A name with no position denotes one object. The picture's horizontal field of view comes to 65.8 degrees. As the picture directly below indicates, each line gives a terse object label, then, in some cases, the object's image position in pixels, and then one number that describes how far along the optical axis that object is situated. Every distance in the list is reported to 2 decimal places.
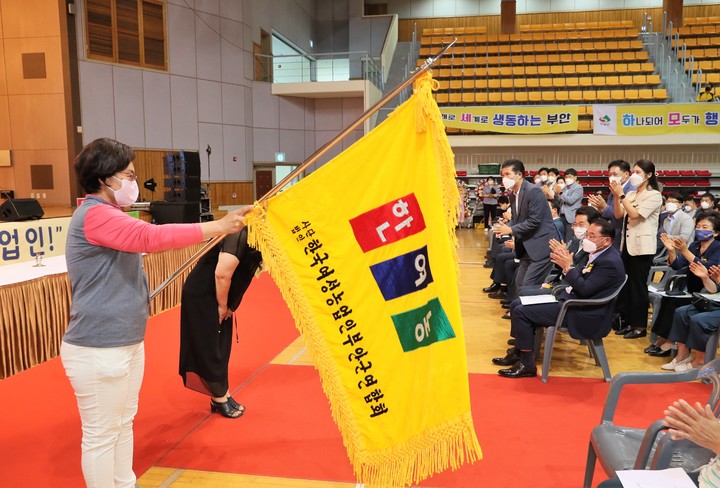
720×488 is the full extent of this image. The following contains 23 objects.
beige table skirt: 3.89
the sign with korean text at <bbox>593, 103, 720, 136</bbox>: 12.55
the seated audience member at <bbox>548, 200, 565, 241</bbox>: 7.60
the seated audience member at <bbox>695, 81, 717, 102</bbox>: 12.73
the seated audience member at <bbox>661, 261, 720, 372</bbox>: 3.90
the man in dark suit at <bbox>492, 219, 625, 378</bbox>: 3.97
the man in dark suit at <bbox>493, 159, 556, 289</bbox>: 4.93
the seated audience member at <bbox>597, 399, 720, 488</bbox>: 1.61
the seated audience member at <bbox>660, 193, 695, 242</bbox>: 5.75
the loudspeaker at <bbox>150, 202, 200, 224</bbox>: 8.45
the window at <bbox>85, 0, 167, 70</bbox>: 11.55
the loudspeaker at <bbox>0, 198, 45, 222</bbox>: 5.85
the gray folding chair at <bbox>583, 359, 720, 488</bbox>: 1.97
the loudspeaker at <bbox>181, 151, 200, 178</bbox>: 8.92
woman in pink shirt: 2.08
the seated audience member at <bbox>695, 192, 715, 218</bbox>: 6.55
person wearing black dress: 3.26
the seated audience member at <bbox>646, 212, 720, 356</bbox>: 4.30
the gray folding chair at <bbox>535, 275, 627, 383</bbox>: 3.97
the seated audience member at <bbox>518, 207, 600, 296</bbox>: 4.71
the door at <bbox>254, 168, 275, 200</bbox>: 15.29
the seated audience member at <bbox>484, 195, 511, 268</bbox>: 7.74
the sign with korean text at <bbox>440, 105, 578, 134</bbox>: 13.35
